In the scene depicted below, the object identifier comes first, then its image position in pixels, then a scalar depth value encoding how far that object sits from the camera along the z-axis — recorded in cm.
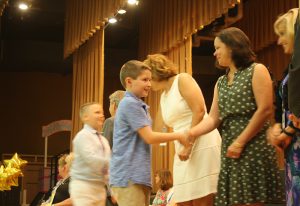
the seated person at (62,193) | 493
